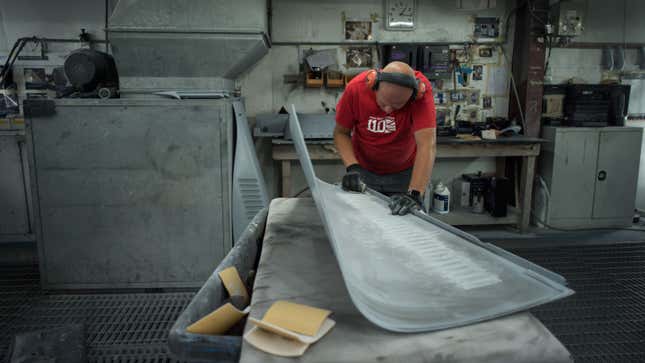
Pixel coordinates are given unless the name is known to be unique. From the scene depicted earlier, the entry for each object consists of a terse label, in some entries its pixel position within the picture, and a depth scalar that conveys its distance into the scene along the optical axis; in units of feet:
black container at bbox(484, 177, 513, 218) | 12.07
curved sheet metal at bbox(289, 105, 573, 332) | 2.31
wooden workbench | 11.11
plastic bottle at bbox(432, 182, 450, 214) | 12.35
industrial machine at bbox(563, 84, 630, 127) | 12.01
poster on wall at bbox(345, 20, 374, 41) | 12.29
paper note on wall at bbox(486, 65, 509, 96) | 13.01
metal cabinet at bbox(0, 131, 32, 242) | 11.02
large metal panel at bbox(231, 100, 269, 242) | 8.23
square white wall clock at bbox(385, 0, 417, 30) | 12.25
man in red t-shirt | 5.63
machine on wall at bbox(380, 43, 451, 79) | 12.10
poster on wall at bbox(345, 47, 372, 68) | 12.40
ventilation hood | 7.64
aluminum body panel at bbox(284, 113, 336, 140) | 11.18
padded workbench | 2.02
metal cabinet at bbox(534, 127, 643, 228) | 11.94
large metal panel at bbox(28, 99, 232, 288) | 7.76
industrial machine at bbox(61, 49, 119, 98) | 8.02
